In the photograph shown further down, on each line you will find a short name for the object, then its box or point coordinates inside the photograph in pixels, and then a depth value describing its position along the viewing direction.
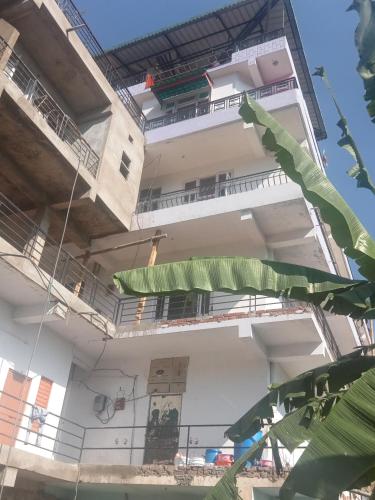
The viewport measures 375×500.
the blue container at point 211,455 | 10.41
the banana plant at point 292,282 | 5.22
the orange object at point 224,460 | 9.90
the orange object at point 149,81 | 20.11
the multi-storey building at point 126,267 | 10.89
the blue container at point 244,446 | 10.27
